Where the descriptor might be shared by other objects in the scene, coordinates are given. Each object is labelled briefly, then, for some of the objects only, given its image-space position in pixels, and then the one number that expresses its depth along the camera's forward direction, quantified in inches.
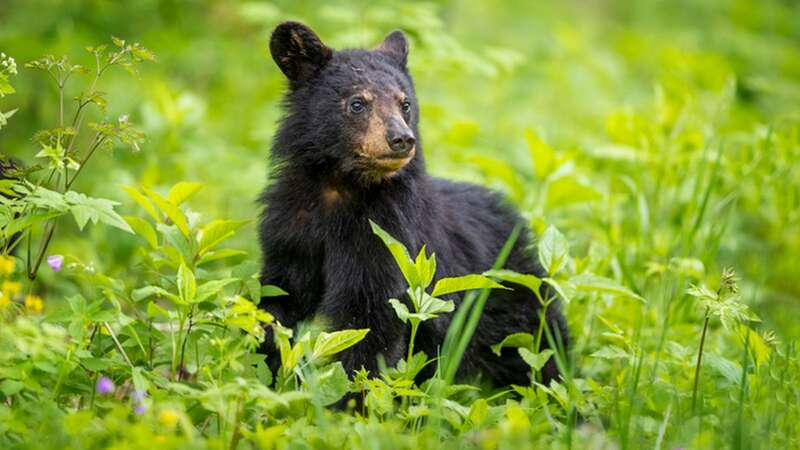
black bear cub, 324.2
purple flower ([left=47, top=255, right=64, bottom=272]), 285.4
